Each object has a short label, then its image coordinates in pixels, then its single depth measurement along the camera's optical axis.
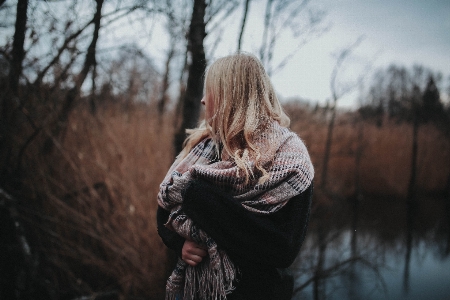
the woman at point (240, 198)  1.17
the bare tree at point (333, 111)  9.34
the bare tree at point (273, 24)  3.11
